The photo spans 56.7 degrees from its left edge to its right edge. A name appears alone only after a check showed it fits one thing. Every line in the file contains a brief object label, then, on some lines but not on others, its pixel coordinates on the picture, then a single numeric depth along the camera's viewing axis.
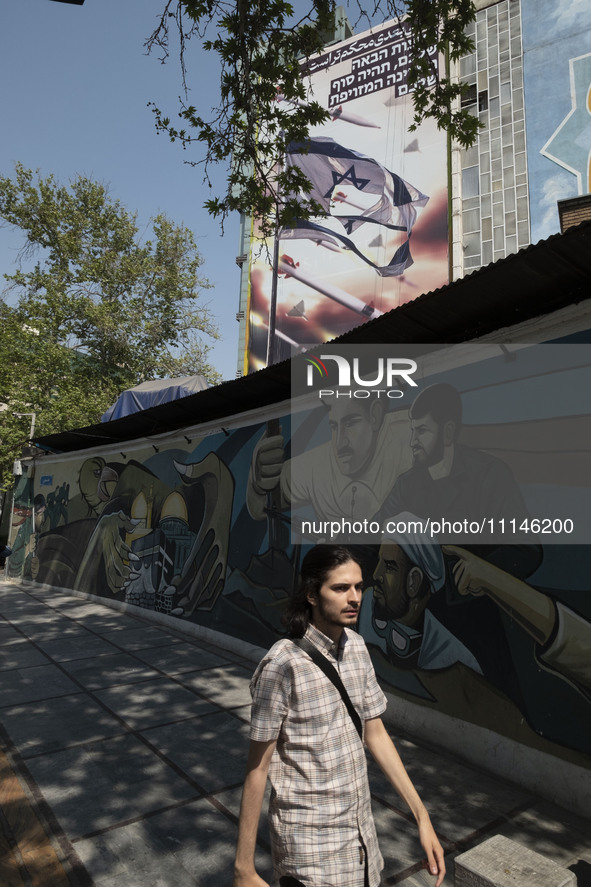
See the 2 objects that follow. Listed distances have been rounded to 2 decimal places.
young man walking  1.95
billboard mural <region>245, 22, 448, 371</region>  25.06
